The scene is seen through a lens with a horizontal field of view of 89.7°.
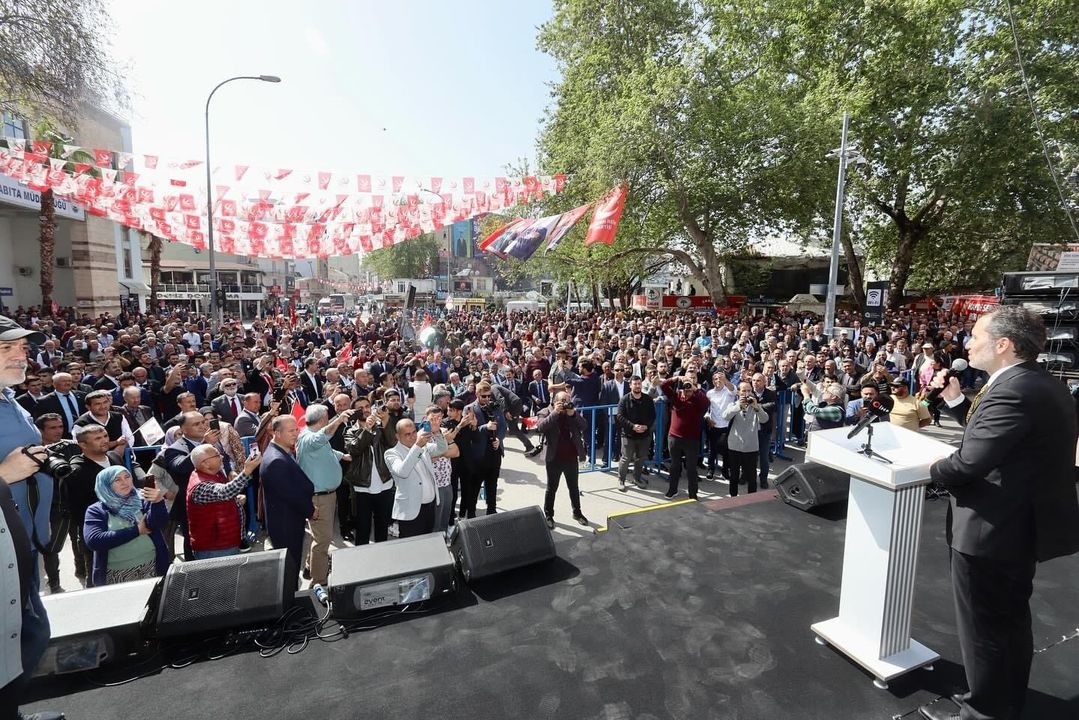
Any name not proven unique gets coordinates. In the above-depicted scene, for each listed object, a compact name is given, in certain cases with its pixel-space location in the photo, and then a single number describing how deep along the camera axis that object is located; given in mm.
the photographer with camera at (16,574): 2092
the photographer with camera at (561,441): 6262
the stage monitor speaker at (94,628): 2973
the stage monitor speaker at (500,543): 3951
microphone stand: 2654
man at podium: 2262
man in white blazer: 5062
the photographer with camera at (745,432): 6973
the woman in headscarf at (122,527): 3924
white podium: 2664
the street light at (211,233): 15423
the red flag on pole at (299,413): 7074
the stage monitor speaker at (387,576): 3559
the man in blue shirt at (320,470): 4746
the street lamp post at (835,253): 15289
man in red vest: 4262
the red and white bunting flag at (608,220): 13172
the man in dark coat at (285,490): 4375
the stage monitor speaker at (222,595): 3260
